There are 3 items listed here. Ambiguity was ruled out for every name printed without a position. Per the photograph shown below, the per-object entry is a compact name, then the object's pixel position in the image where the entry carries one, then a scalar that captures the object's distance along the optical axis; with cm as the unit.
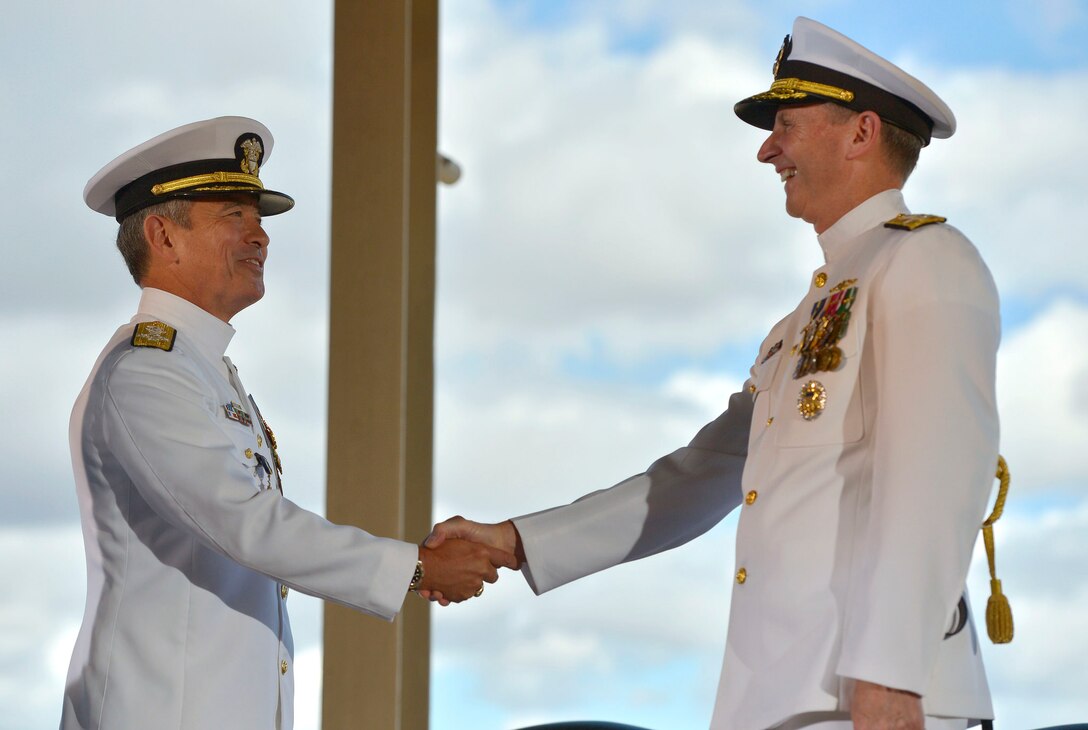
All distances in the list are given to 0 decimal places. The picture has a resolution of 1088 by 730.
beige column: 558
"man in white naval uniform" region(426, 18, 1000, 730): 409
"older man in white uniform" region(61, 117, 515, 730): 448
